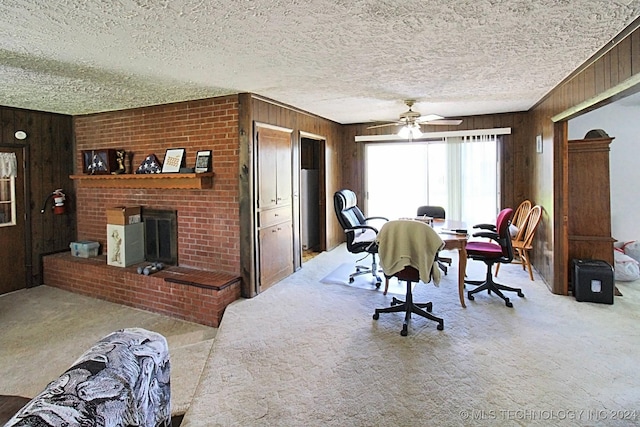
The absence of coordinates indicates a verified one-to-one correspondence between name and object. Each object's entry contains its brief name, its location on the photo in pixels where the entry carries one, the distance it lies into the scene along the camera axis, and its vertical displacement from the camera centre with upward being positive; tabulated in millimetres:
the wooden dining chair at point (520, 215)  5047 -246
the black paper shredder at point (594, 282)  3682 -875
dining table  3418 -388
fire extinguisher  5066 +98
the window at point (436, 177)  5883 +399
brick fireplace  4062 +196
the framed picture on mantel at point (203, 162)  4133 +492
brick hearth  3711 -907
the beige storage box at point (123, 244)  4410 -467
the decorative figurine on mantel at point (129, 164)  4742 +559
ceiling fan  4289 +963
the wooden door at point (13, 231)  4633 -280
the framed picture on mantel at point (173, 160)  4309 +544
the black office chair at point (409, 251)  3047 -432
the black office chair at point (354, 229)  4254 -325
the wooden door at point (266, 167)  4164 +439
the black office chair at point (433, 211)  5379 -161
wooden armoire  4035 -34
